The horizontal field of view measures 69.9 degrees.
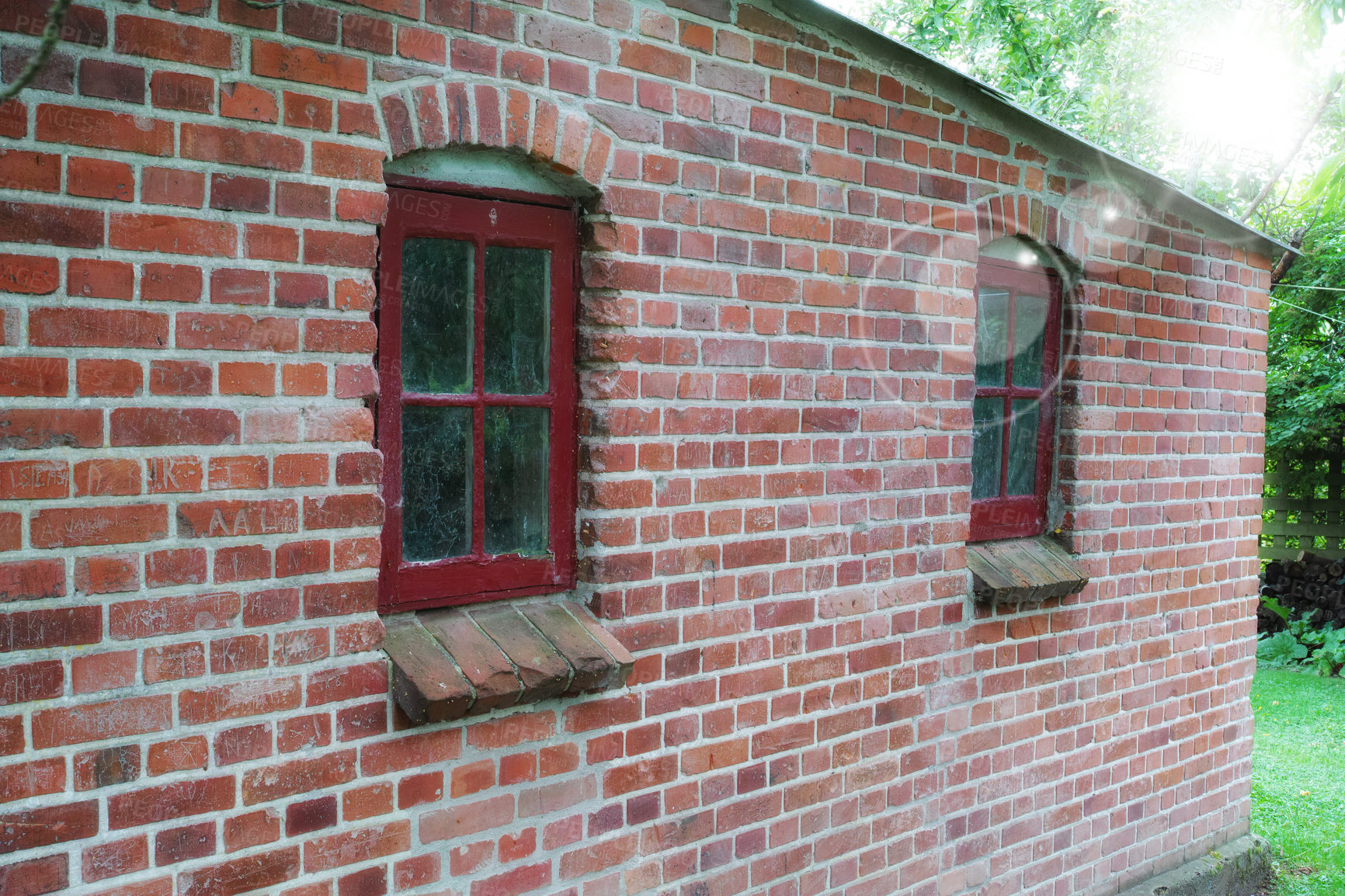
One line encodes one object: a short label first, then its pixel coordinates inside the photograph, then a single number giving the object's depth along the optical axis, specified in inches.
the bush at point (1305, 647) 380.2
